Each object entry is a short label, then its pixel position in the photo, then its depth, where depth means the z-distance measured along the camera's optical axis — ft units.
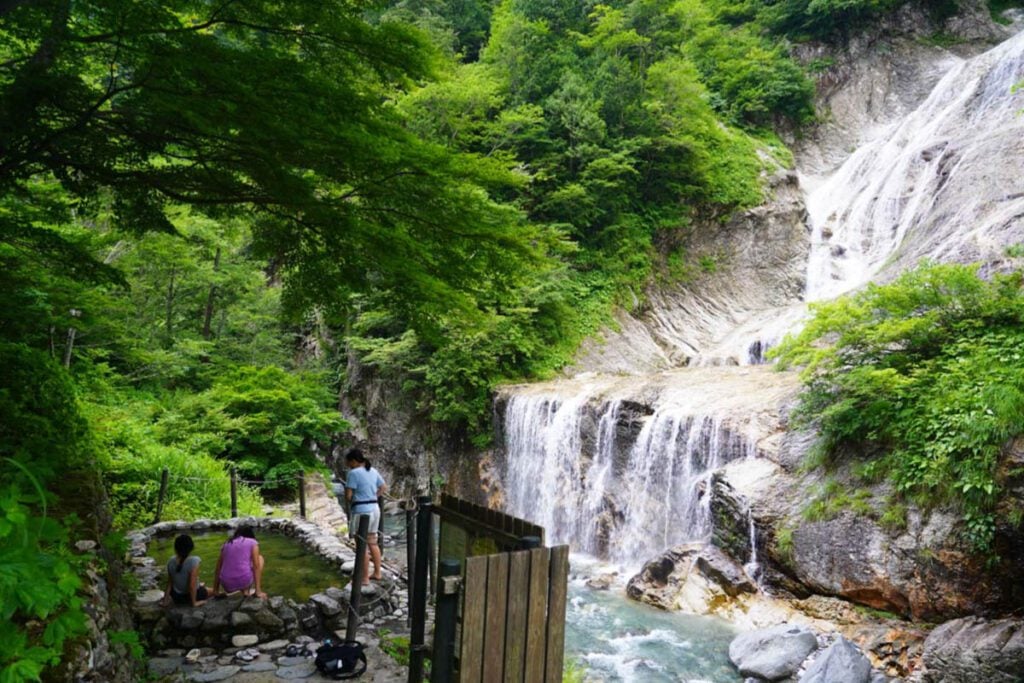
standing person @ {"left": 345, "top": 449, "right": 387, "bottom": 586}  21.21
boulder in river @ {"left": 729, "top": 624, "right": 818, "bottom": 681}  22.71
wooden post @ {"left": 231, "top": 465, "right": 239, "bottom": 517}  32.30
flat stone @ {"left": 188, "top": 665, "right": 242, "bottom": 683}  15.52
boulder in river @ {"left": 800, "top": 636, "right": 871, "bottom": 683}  21.17
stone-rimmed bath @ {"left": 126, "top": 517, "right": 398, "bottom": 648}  17.83
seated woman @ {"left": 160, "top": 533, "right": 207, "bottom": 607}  18.42
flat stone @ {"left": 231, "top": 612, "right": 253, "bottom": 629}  18.24
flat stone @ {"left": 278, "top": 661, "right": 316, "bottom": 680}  15.75
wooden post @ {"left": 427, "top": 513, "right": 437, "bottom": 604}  18.50
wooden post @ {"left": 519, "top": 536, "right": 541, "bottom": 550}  8.63
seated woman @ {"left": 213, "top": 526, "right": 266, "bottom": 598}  19.44
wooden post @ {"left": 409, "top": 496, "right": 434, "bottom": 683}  11.12
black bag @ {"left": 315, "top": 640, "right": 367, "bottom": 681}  15.58
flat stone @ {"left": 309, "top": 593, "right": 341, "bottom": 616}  19.58
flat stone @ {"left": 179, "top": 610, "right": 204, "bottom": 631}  17.90
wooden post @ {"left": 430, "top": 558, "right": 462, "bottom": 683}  8.25
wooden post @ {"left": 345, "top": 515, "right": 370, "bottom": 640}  17.49
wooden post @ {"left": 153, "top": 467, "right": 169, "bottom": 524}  31.35
